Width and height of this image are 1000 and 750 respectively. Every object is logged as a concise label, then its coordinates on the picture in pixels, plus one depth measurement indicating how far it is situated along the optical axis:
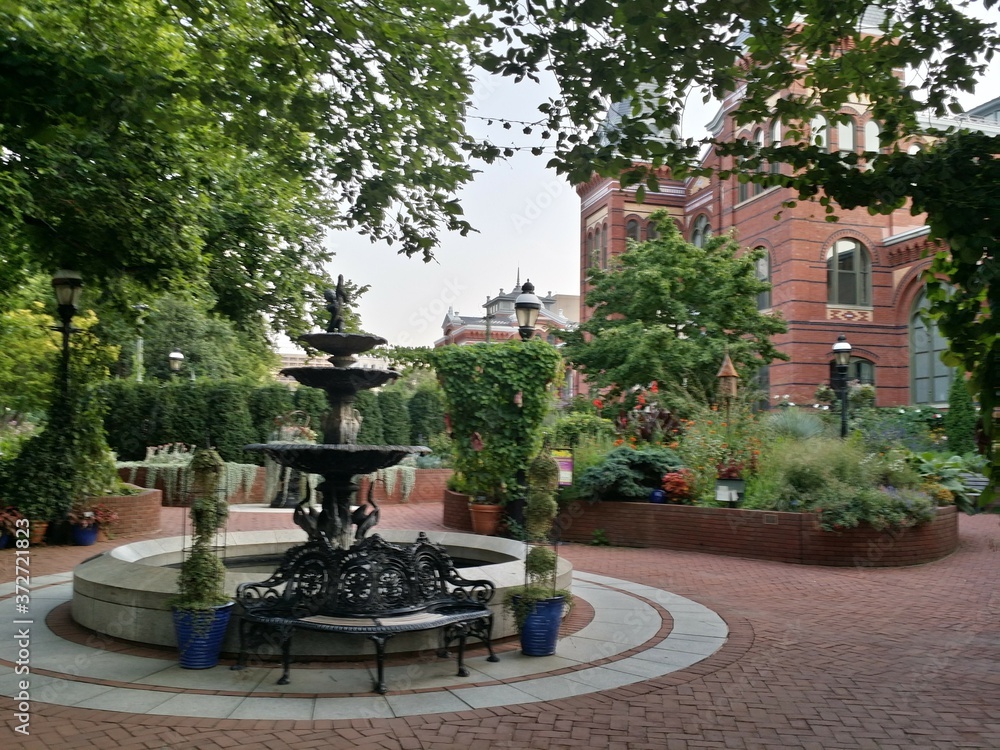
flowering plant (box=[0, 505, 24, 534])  11.49
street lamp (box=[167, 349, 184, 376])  23.08
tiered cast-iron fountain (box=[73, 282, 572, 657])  6.30
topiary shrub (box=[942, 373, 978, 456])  22.84
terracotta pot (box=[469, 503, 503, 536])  14.00
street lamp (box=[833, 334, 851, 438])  19.22
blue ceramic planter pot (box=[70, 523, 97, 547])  12.29
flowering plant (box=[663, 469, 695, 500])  13.47
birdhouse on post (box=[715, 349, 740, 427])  17.58
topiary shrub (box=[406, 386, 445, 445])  26.17
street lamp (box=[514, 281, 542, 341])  13.76
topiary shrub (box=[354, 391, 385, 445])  24.19
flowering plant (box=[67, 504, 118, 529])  12.30
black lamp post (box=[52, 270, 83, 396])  11.91
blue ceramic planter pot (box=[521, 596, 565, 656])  6.32
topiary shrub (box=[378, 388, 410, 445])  25.02
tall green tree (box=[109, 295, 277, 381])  34.38
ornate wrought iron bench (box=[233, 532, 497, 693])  5.84
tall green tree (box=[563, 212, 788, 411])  21.37
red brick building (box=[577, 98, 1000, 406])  27.16
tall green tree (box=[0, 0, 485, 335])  6.16
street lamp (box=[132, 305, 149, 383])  13.72
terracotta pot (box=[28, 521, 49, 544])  11.91
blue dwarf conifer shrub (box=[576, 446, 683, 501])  13.45
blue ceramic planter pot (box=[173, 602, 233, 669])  5.78
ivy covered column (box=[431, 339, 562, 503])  13.81
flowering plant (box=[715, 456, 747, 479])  13.16
